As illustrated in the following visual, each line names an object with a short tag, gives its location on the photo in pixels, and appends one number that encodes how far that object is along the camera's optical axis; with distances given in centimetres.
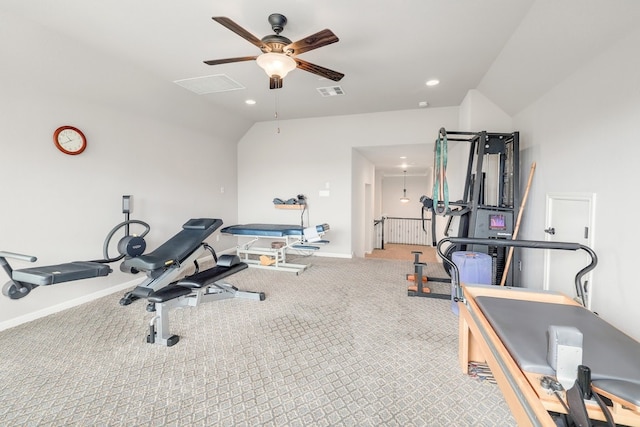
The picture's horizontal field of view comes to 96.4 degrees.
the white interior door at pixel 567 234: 242
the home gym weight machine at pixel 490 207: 337
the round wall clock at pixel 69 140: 308
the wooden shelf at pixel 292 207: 571
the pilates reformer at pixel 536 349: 102
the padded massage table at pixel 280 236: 478
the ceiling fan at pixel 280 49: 213
